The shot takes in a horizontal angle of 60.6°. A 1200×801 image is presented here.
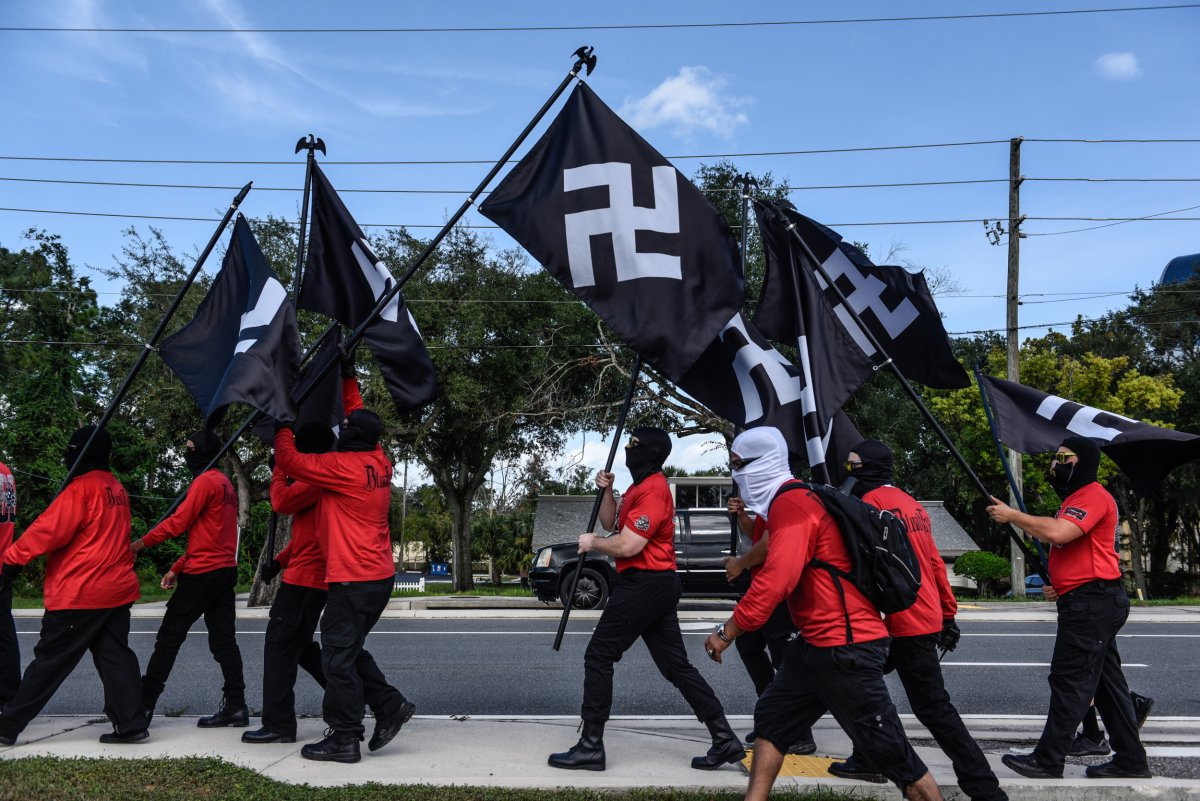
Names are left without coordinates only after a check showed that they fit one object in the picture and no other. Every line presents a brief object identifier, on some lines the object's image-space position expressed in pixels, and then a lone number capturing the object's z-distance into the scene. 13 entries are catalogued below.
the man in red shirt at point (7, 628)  6.64
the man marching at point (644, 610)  5.56
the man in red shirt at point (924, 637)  4.79
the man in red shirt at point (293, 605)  6.14
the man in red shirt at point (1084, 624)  5.54
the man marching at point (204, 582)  6.63
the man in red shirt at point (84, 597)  5.89
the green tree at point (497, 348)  25.97
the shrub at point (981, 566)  26.98
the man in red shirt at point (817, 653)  4.25
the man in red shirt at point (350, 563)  5.62
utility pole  22.23
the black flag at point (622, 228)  5.90
